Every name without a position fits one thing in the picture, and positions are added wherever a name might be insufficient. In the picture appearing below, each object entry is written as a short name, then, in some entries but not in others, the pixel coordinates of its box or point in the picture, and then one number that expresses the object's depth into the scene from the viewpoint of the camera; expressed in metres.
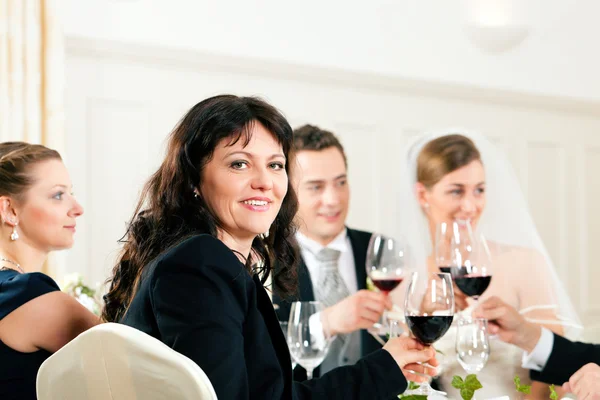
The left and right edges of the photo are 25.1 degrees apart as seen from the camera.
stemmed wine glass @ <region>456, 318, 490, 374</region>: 2.34
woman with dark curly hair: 1.98
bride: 3.06
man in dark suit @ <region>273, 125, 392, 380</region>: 3.14
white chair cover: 1.87
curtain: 3.79
